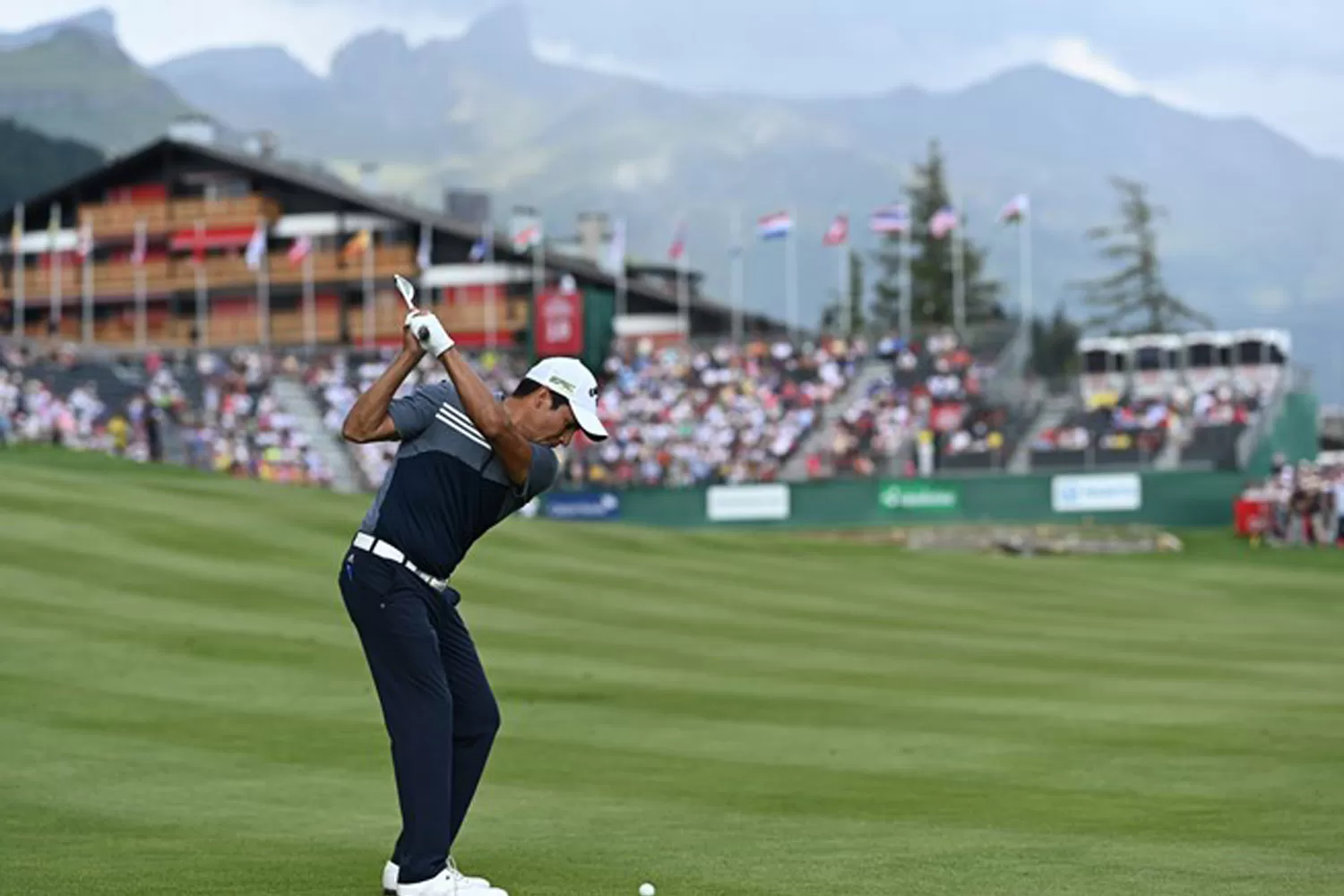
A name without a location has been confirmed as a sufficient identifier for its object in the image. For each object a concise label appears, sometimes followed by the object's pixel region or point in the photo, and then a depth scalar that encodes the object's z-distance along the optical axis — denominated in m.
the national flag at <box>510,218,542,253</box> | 79.69
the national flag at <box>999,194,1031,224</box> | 75.56
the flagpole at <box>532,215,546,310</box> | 83.66
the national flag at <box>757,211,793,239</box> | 77.69
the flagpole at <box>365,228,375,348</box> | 88.06
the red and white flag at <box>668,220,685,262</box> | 84.31
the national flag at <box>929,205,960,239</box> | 77.12
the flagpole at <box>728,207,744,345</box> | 79.44
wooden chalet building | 90.06
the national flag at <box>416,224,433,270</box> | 84.12
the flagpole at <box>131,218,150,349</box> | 88.62
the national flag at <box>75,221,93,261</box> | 85.62
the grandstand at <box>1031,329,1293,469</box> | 58.12
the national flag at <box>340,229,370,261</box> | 84.38
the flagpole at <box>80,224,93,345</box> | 90.31
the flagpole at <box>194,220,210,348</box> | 91.38
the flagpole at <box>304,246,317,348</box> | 87.81
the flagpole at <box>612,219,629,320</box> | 85.31
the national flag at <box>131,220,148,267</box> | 88.38
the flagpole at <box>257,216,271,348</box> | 90.81
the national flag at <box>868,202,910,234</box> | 75.56
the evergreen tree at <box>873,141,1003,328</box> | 144.88
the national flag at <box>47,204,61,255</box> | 90.06
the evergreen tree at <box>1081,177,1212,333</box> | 151.62
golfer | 9.20
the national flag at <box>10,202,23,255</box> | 86.44
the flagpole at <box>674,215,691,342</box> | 84.88
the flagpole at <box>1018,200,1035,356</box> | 74.61
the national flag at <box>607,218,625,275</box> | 84.12
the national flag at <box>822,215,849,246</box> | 77.44
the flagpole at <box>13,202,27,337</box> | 89.06
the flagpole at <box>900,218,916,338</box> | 71.56
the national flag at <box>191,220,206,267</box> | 92.81
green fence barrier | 56.66
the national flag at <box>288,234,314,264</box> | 80.38
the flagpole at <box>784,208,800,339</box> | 80.44
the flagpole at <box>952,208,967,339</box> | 72.21
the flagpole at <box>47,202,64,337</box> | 90.74
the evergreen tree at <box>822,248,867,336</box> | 163.62
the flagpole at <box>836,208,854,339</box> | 80.72
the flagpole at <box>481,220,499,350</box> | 86.25
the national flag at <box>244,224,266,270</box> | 82.31
